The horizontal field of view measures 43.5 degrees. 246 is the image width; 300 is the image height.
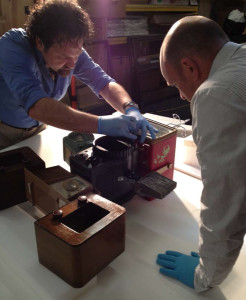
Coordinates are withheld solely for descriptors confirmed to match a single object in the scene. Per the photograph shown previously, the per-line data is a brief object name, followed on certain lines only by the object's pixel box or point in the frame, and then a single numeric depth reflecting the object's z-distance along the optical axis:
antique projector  0.99
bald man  0.63
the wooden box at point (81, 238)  0.71
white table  0.76
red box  1.09
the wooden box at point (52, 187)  0.92
